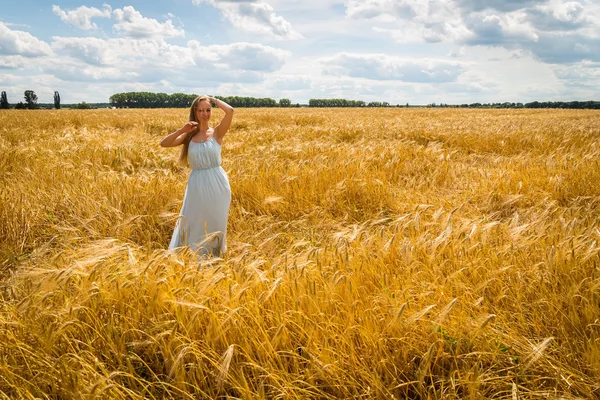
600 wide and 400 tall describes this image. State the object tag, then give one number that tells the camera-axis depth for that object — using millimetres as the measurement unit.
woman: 3934
